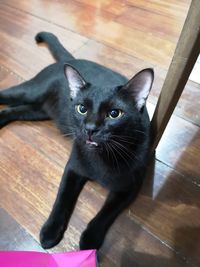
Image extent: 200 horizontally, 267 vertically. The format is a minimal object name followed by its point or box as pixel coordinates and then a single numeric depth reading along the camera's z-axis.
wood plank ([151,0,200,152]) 0.60
